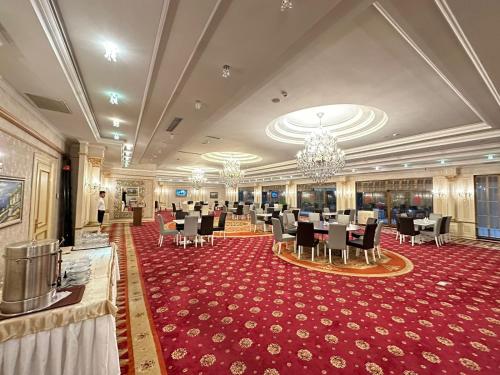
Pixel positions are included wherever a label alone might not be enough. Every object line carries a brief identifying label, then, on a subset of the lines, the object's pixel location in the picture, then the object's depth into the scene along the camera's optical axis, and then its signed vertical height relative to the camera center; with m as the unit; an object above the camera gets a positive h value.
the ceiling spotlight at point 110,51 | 2.14 +1.47
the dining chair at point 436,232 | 6.66 -1.11
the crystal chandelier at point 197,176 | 12.04 +1.09
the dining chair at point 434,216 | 7.84 -0.69
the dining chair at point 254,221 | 8.55 -1.01
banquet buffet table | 1.31 -0.96
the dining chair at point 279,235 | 5.32 -0.97
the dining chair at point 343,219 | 7.12 -0.75
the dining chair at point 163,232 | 6.20 -1.07
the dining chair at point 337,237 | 4.67 -0.89
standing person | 7.80 -0.46
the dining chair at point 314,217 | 7.78 -0.75
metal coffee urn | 1.35 -0.54
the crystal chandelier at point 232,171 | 8.90 +1.04
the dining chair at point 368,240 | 4.75 -0.96
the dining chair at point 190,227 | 6.02 -0.89
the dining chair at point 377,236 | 5.04 -0.93
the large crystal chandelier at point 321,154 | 4.80 +0.98
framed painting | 2.76 -0.08
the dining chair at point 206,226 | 6.25 -0.89
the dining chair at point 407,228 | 6.64 -0.98
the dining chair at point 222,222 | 7.12 -0.89
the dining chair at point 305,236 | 4.91 -0.91
